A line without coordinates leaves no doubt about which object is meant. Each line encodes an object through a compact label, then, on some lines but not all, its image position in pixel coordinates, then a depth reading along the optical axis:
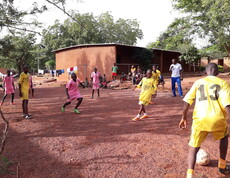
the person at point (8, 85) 8.47
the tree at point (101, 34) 32.44
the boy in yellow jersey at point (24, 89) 5.87
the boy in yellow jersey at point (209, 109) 2.36
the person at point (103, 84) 15.46
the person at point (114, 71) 15.55
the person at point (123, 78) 15.94
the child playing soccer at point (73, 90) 6.40
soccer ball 2.91
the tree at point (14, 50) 9.84
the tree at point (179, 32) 18.12
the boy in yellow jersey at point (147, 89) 5.50
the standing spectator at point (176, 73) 8.70
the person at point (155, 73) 9.74
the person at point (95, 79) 9.56
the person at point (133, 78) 14.66
